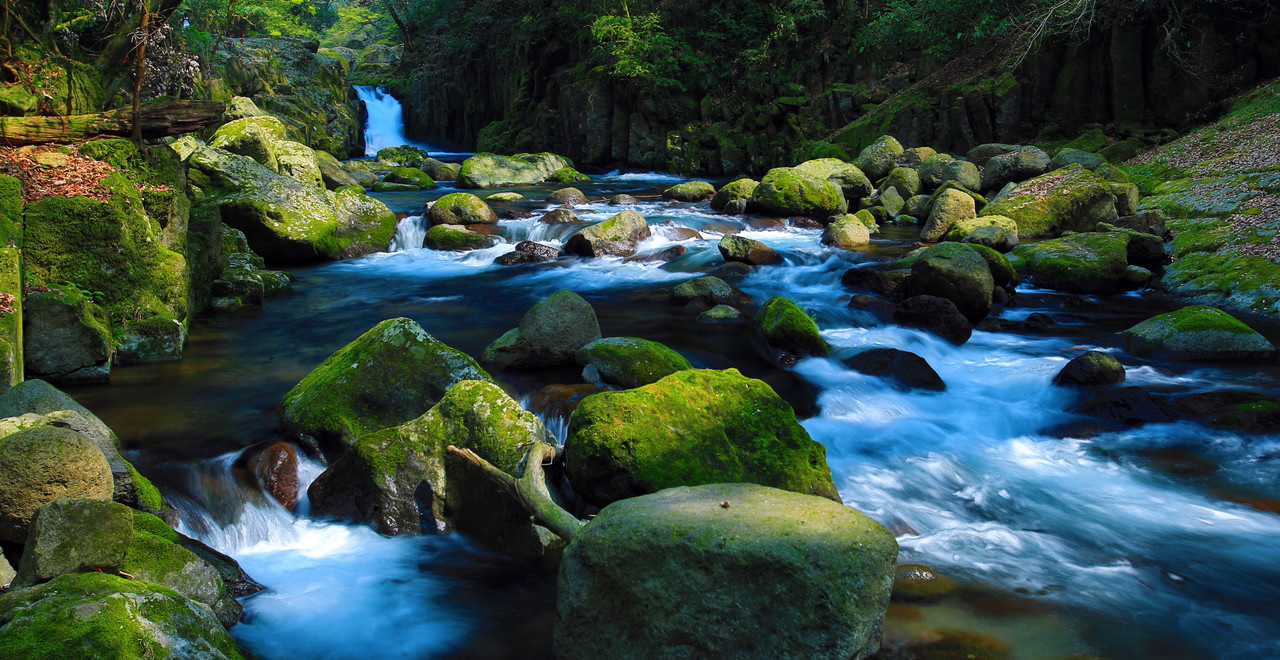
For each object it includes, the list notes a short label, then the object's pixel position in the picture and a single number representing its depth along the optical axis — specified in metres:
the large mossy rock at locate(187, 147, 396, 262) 12.23
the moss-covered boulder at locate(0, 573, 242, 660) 2.68
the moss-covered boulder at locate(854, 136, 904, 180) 19.84
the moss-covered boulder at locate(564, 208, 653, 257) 13.91
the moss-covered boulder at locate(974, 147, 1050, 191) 16.84
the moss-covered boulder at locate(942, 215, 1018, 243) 13.38
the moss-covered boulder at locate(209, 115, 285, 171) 15.41
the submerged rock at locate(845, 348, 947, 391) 7.94
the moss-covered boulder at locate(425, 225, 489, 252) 14.58
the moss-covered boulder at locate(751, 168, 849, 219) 17.19
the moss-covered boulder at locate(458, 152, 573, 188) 23.66
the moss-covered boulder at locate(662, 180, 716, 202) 20.66
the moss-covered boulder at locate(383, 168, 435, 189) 23.38
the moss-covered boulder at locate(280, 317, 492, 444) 5.83
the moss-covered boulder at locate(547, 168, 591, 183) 26.11
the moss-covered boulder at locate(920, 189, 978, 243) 14.68
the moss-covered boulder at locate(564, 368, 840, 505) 4.98
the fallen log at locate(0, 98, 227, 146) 7.69
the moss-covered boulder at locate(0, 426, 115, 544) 3.64
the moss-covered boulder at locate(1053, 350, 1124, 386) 7.73
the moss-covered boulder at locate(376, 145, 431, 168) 29.21
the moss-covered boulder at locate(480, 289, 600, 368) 7.45
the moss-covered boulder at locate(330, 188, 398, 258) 13.77
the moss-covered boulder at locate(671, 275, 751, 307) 10.62
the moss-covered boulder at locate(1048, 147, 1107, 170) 16.66
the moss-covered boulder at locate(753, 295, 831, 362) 8.60
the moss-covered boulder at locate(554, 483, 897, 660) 3.11
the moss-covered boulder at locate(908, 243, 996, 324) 9.94
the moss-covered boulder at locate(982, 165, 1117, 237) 14.00
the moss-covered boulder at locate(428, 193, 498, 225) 15.70
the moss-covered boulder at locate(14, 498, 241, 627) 3.29
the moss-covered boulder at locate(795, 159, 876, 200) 18.62
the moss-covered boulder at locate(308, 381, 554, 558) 5.07
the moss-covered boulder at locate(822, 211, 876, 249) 14.38
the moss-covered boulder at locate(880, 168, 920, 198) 18.20
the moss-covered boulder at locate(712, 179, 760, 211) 18.16
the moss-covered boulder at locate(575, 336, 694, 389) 6.84
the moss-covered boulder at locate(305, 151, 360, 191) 19.31
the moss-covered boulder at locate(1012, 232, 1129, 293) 11.30
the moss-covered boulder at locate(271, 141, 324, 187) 15.75
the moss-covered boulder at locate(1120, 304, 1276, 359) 8.31
